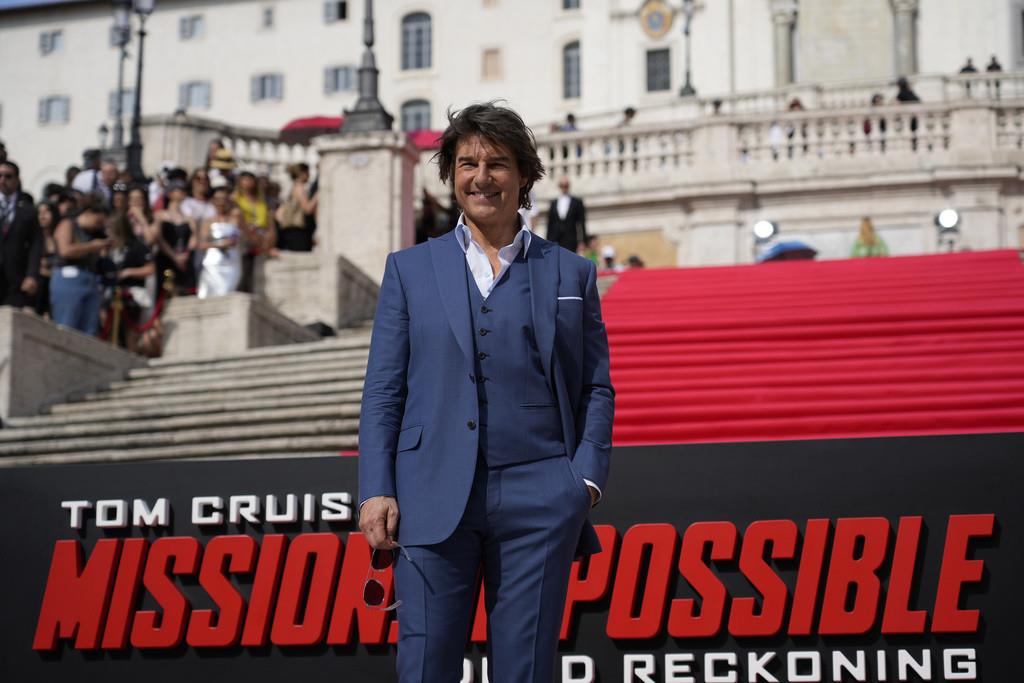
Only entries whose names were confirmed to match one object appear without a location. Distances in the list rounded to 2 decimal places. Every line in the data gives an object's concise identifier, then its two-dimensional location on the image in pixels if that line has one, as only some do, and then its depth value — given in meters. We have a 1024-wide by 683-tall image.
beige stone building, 25.78
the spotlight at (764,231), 19.83
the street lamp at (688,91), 41.47
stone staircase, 10.30
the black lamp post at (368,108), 17.84
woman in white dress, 14.74
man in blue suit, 4.12
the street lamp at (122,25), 25.91
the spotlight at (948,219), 18.55
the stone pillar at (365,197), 17.70
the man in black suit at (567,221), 19.67
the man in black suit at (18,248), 12.56
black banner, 6.55
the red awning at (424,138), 42.19
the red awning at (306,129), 31.48
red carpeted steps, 9.03
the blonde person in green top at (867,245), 22.44
